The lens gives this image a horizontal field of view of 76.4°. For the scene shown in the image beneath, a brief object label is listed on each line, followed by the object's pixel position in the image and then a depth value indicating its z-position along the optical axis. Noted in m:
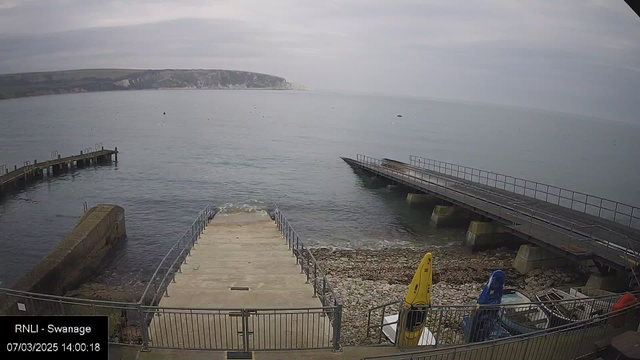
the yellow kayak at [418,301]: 9.23
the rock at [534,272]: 20.79
